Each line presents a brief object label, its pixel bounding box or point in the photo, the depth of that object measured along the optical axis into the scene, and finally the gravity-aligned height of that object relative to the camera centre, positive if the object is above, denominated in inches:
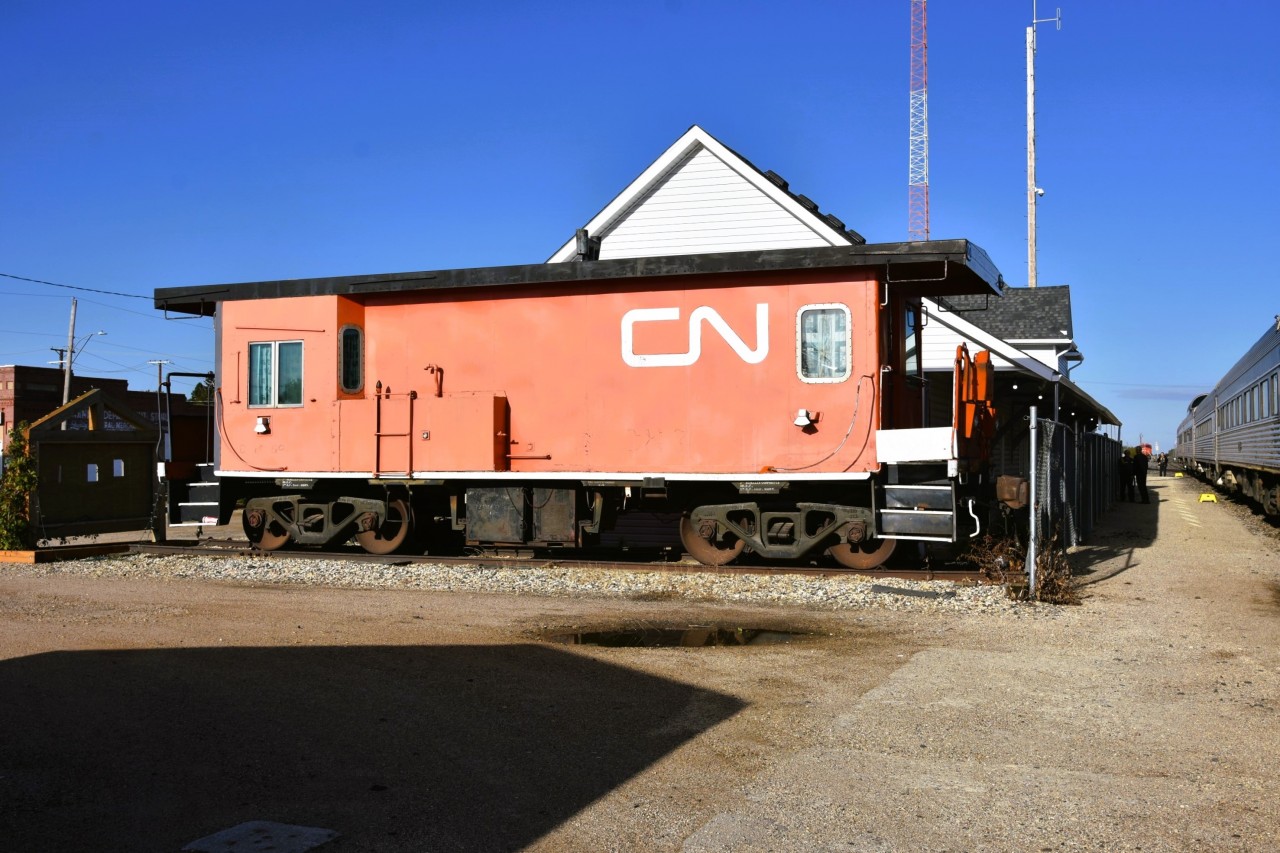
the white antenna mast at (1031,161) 1417.3 +401.0
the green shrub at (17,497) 591.2 -19.8
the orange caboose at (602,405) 482.3 +27.0
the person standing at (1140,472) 1250.9 -13.6
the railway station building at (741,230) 778.2 +175.7
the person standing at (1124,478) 1245.7 -20.3
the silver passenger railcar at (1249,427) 816.9 +31.2
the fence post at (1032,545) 413.7 -32.3
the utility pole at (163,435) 598.2 +14.1
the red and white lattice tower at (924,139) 1897.0 +602.5
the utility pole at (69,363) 1659.7 +154.5
